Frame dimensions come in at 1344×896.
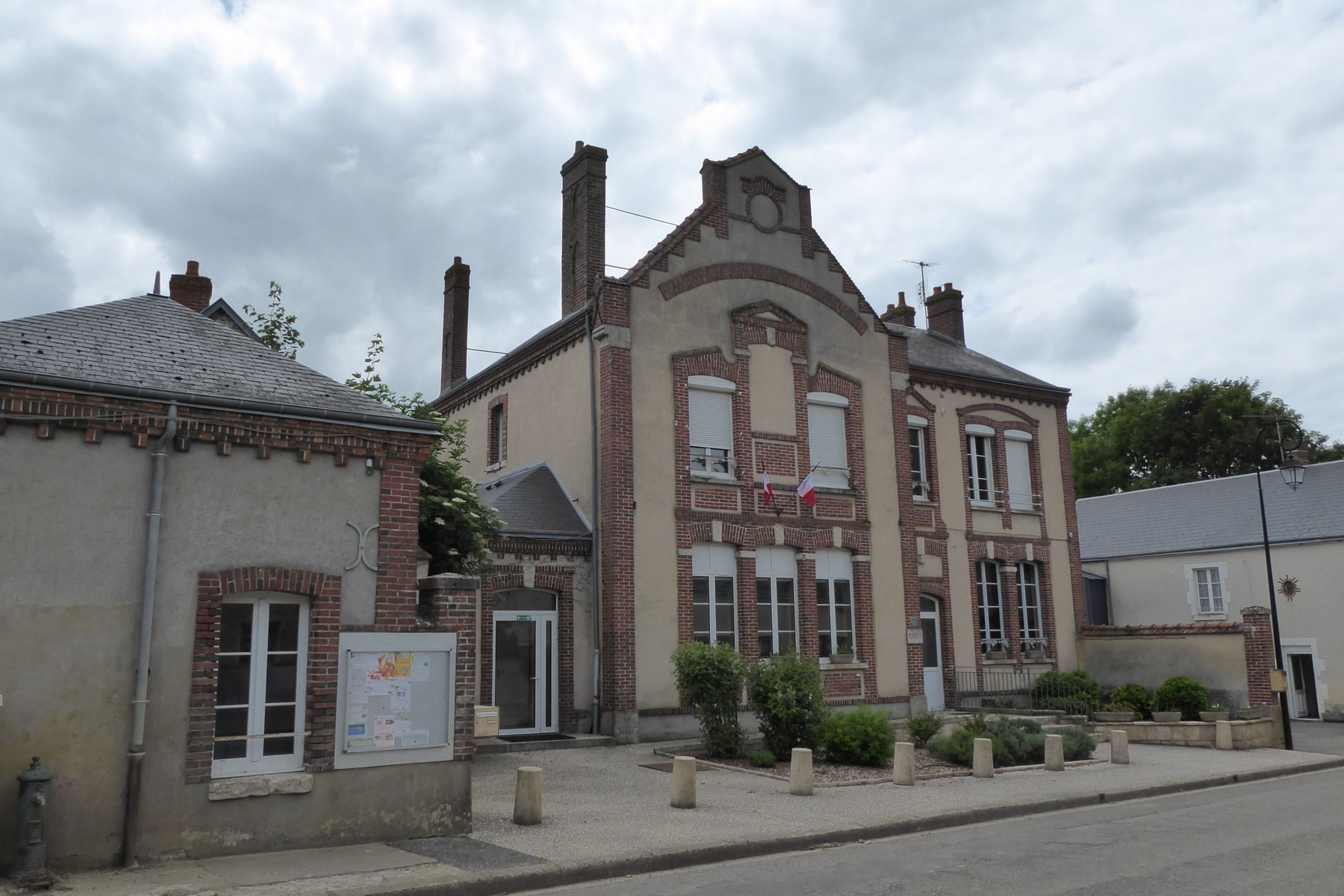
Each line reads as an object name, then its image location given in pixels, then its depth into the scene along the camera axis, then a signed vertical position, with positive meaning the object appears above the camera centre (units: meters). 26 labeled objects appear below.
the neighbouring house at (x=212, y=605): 8.35 +0.42
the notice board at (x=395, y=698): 9.55 -0.45
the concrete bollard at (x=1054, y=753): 15.06 -1.63
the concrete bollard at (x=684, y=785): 11.45 -1.53
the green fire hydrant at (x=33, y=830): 7.56 -1.28
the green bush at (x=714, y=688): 14.84 -0.60
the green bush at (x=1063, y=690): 21.78 -1.06
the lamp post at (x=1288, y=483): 18.84 +2.93
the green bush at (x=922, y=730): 16.42 -1.37
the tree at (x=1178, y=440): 39.69 +8.00
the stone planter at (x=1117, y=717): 20.16 -1.50
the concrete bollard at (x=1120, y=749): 16.05 -1.68
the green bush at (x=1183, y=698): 19.89 -1.12
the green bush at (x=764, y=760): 14.51 -1.60
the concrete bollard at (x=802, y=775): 12.50 -1.56
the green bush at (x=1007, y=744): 15.43 -1.57
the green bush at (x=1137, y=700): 20.78 -1.20
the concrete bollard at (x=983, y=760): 14.25 -1.62
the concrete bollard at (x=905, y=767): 13.41 -1.60
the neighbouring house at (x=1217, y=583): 21.73 +1.49
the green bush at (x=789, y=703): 14.79 -0.83
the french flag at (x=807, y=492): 18.95 +2.78
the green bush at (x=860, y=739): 14.85 -1.37
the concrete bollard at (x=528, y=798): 10.27 -1.48
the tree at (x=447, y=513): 12.98 +1.72
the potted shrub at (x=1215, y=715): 19.31 -1.42
